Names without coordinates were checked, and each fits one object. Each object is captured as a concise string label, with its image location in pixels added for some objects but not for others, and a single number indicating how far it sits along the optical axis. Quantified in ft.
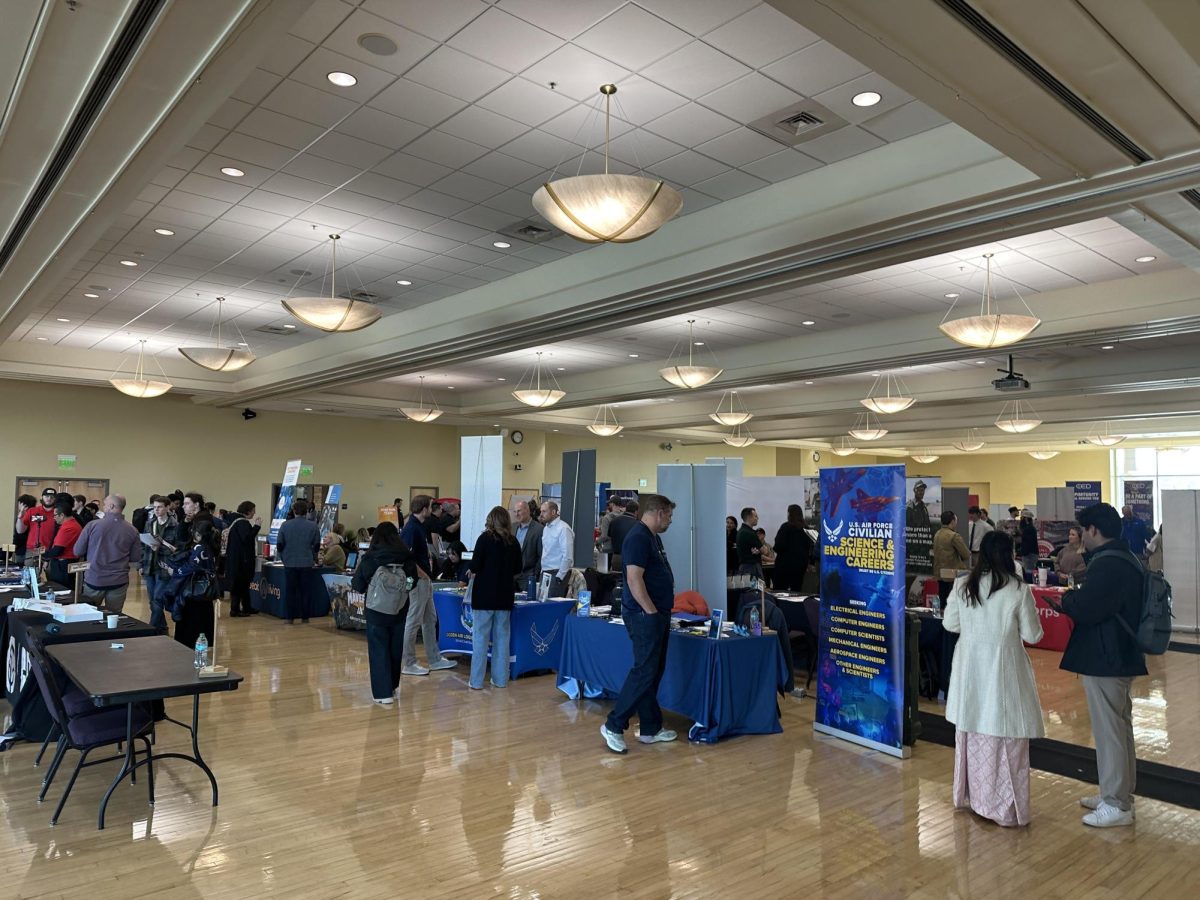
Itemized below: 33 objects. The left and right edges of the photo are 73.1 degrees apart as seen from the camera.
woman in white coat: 12.99
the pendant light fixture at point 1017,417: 46.65
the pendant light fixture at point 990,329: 23.17
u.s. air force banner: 16.87
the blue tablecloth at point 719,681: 17.56
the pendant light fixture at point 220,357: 31.42
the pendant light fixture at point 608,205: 14.58
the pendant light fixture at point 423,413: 50.87
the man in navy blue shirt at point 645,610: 16.56
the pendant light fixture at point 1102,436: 64.13
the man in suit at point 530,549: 26.30
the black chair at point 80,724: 12.62
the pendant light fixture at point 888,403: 41.42
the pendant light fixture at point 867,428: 60.27
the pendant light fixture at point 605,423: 54.54
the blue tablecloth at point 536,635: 23.49
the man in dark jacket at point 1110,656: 13.12
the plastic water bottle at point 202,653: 12.87
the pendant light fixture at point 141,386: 38.27
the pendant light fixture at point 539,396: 41.11
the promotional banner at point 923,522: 27.37
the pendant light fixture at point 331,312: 22.47
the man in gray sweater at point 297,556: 34.19
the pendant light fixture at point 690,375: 33.78
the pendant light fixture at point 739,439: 62.16
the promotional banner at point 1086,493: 55.88
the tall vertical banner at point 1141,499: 57.68
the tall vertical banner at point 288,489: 43.37
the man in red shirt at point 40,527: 28.76
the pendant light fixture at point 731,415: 49.87
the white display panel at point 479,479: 30.35
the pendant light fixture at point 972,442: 69.41
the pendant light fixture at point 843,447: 83.52
